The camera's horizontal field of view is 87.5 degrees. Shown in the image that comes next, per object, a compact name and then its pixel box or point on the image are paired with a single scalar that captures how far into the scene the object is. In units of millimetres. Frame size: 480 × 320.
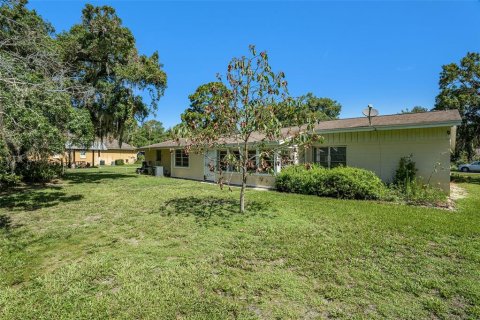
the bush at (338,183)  9156
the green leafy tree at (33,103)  5227
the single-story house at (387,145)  9523
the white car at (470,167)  26730
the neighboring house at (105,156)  34359
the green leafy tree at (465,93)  16375
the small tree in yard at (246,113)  6727
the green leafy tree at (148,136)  49369
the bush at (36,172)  13889
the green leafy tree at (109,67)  13953
